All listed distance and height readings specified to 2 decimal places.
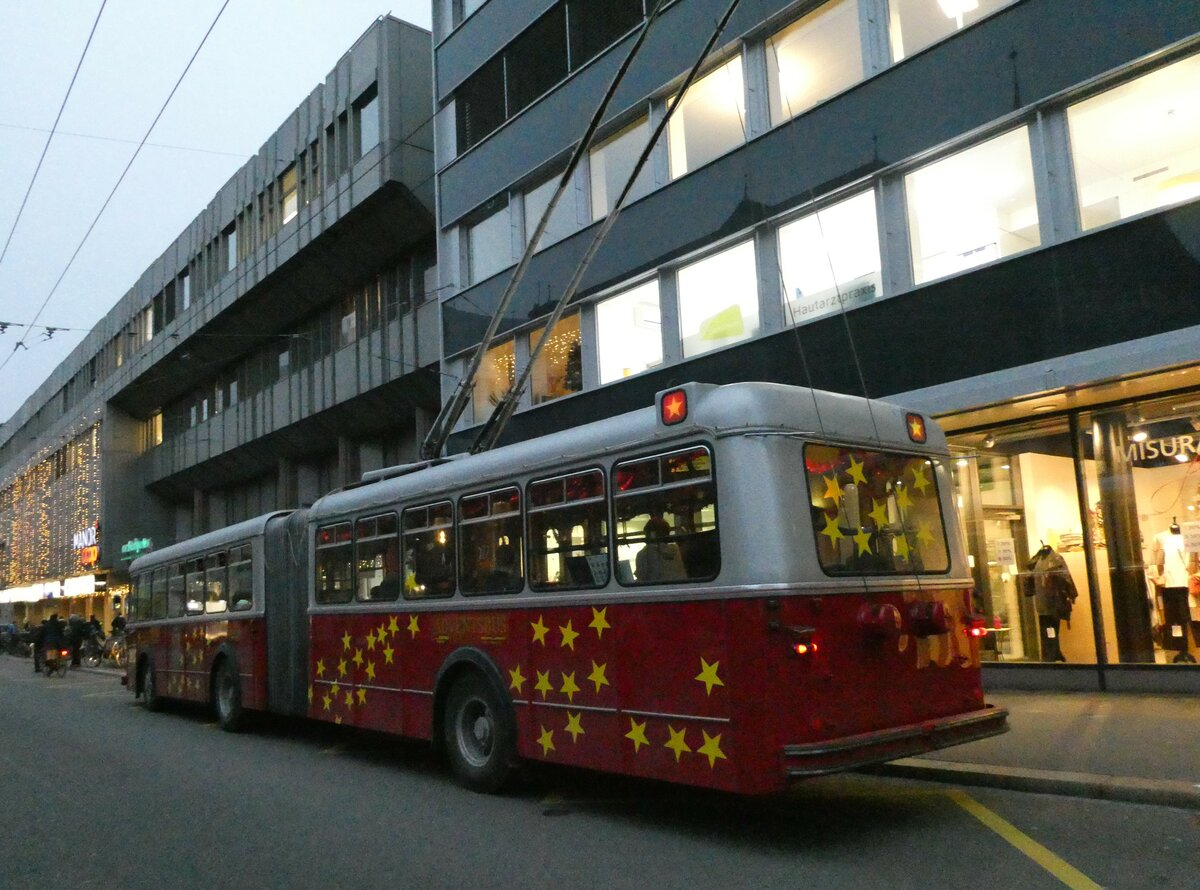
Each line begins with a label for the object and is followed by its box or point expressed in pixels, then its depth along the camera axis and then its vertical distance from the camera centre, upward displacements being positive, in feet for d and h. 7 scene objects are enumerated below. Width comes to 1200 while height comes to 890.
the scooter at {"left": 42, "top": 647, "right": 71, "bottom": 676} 93.97 -4.05
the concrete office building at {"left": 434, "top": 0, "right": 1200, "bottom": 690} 36.78 +13.12
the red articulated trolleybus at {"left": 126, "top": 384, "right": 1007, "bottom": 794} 20.90 -0.38
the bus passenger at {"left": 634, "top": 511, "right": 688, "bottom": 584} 22.49 +0.53
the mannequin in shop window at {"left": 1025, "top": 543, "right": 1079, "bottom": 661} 41.45 -1.31
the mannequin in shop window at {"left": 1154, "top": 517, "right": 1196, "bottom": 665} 37.81 -1.12
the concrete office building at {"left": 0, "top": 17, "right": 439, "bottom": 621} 85.92 +29.11
